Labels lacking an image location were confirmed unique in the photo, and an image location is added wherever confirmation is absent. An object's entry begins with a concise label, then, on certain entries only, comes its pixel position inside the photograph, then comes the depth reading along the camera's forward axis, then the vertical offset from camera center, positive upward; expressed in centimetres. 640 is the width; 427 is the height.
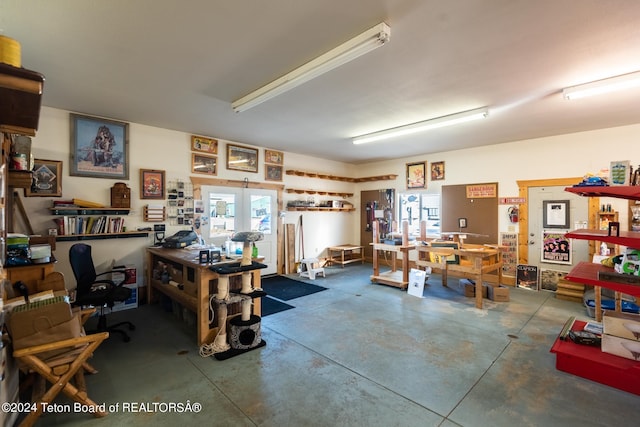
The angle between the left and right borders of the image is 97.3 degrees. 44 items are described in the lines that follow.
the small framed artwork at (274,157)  646 +129
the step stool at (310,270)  630 -132
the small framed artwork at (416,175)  709 +96
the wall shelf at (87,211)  391 +1
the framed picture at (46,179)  375 +45
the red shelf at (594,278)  221 -56
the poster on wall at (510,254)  579 -87
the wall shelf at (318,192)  695 +53
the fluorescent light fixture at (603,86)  294 +139
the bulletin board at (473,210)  607 +5
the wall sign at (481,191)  605 +47
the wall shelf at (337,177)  701 +98
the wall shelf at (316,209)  690 +9
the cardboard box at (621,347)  253 -124
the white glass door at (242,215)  556 -7
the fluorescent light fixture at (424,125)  407 +142
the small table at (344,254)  760 -122
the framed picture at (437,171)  679 +100
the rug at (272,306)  423 -149
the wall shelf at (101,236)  399 -36
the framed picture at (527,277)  555 -129
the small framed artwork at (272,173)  646 +92
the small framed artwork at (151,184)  470 +48
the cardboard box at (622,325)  258 -106
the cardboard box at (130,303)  427 -141
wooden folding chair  186 -106
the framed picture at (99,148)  414 +99
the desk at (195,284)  304 -86
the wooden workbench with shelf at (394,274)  542 -126
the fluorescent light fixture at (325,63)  223 +138
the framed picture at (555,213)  532 -2
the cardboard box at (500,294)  479 -139
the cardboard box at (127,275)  429 -98
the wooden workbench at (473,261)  439 -87
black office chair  312 -92
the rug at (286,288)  506 -149
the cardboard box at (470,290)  500 -138
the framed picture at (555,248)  531 -68
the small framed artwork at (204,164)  530 +93
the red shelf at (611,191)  207 +17
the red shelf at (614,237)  221 -20
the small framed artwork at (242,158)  581 +115
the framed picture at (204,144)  529 +130
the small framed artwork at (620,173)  220 +31
